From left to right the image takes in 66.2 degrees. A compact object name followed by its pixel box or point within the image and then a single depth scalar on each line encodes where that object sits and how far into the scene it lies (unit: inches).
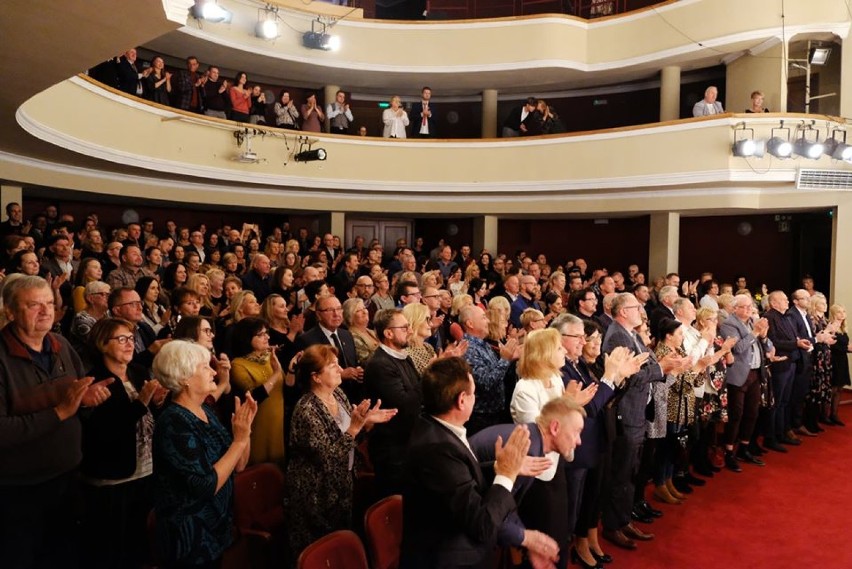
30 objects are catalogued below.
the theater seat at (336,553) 88.1
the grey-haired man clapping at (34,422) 92.0
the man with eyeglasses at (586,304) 196.2
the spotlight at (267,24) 419.9
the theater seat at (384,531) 102.2
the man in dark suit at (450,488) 77.7
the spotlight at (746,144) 346.6
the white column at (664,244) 418.6
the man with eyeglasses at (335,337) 153.9
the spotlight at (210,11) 347.8
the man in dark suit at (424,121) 466.6
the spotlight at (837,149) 335.6
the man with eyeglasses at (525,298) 252.5
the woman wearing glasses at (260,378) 128.1
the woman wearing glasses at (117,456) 104.8
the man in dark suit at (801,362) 240.4
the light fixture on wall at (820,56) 377.4
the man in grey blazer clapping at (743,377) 205.0
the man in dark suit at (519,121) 450.9
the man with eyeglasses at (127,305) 143.6
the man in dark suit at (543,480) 84.5
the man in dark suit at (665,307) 221.0
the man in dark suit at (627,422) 150.6
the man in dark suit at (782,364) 230.8
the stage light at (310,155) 413.2
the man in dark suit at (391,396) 123.6
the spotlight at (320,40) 443.5
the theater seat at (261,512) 109.7
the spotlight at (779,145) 338.6
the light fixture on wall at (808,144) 335.3
